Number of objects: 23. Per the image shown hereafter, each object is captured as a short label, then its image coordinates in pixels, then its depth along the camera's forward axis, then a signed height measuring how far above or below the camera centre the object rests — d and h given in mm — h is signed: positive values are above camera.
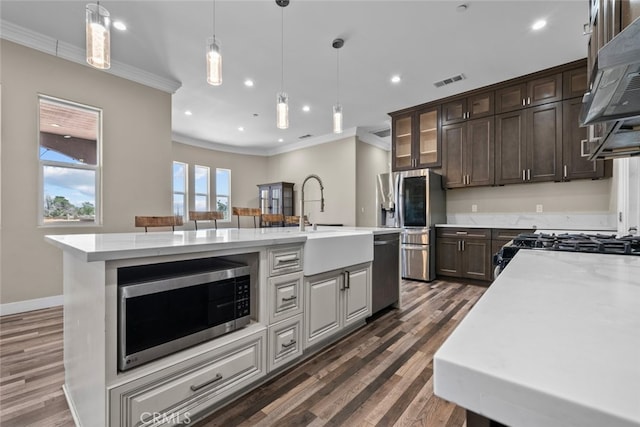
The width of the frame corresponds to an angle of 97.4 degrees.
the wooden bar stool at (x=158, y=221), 2556 -69
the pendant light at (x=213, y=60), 1975 +1092
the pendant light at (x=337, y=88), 2783 +1998
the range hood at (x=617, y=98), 639 +371
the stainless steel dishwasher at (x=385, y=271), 2735 -592
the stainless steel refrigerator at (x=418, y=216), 4340 -37
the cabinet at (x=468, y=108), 4246 +1661
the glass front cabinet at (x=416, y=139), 4754 +1317
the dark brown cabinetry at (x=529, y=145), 3723 +958
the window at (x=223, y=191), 7953 +660
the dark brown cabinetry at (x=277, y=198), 7656 +455
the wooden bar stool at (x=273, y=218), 4282 -63
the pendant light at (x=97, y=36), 1614 +1043
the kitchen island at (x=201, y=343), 1125 -609
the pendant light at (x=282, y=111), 2418 +890
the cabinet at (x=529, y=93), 3729 +1677
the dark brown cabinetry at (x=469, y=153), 4203 +944
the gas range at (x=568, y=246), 1192 -151
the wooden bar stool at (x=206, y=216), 4264 -30
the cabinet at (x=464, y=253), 4014 -586
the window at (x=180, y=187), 7137 +685
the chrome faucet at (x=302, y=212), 2476 +17
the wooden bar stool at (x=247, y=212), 4344 +30
